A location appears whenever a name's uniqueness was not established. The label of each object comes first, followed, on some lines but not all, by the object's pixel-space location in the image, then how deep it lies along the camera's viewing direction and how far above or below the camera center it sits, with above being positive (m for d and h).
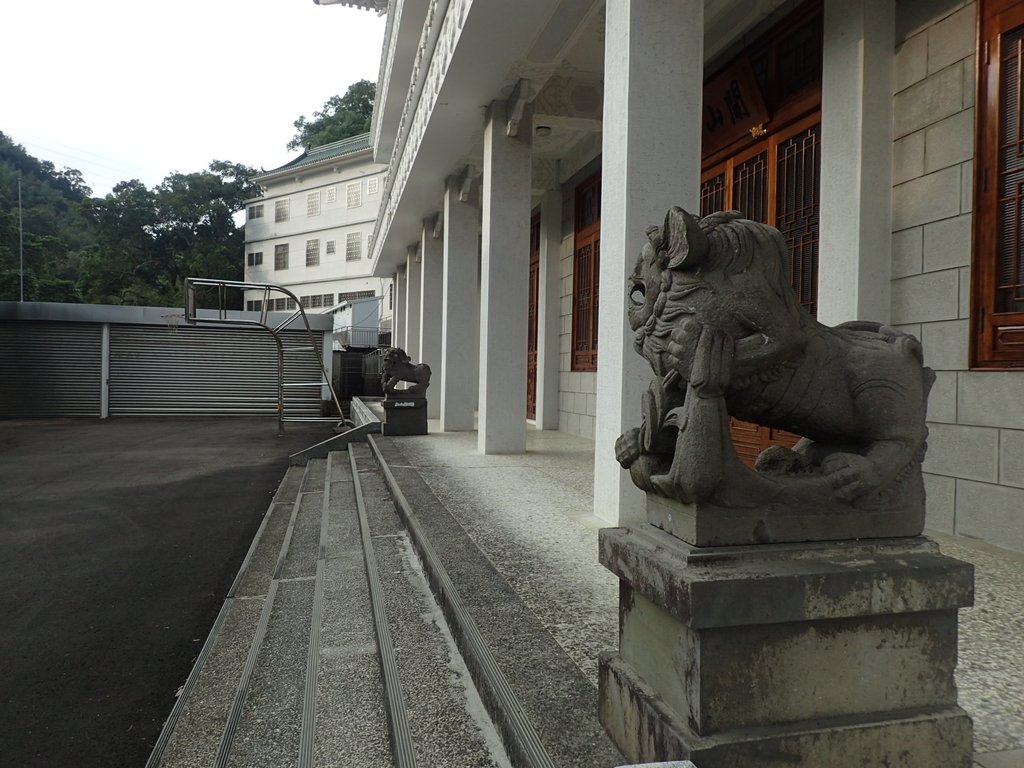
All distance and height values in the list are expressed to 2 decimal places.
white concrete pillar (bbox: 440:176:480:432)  10.48 +0.96
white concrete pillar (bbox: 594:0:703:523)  4.17 +1.41
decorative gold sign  6.34 +2.63
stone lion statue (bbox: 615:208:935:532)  1.74 -0.02
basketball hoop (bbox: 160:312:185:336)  20.61 +1.39
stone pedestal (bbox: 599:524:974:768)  1.61 -0.72
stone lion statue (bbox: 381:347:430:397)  10.45 -0.09
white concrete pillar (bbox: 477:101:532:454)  8.11 +0.99
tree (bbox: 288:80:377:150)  43.16 +16.76
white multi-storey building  34.84 +7.78
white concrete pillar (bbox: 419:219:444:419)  13.81 +1.16
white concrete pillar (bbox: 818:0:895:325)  4.78 +1.52
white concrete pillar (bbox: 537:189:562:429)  11.67 +0.97
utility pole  29.56 +5.17
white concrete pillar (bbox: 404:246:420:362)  17.72 +1.94
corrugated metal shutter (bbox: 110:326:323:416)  21.05 -0.21
